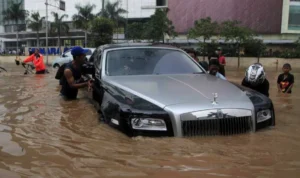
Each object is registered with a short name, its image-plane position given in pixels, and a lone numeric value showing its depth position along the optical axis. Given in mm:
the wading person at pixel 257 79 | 5336
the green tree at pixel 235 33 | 33625
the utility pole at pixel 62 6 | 35275
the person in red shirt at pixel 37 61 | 14851
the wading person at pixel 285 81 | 8086
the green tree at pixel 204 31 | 36000
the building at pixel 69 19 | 63797
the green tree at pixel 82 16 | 53594
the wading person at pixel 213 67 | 6352
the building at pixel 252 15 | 44188
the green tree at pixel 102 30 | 38656
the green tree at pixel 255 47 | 34219
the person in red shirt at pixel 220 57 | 14272
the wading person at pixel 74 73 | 6395
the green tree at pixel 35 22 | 59250
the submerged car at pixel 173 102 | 3688
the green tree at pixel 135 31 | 42156
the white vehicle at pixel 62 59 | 24469
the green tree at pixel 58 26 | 57247
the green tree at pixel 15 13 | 62188
